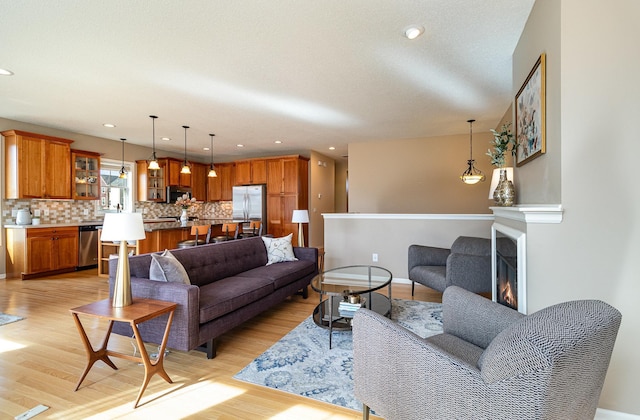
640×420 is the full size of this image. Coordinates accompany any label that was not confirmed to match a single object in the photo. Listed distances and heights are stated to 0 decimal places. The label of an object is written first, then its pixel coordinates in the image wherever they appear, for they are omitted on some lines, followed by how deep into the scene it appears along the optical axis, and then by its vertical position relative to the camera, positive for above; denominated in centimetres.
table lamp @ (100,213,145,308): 204 -22
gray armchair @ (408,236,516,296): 308 -67
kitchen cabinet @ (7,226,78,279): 491 -75
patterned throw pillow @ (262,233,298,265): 402 -58
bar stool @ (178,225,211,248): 477 -42
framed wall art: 191 +64
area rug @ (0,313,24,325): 312 -118
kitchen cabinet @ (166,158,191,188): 739 +79
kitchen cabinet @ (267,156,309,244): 719 +35
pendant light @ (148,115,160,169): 484 +77
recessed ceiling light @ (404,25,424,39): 241 +142
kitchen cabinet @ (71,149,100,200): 578 +64
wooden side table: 186 -68
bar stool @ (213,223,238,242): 556 -42
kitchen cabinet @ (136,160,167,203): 703 +57
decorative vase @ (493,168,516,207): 237 +11
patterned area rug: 198 -119
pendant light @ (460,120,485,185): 509 +61
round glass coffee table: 271 -79
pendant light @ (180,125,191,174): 532 +73
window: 651 +43
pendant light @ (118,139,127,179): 600 +67
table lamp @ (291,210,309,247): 515 -17
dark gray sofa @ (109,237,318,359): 220 -75
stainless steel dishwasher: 568 -76
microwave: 743 +36
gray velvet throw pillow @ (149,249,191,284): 245 -52
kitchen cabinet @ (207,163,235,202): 807 +62
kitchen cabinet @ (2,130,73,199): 492 +70
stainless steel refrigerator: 748 +9
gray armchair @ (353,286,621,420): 86 -57
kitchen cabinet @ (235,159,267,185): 755 +88
